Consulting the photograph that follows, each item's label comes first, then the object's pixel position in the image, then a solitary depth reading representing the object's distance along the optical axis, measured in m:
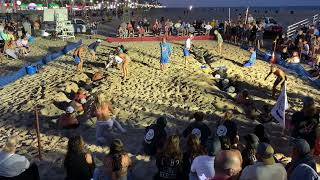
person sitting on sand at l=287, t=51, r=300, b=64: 17.89
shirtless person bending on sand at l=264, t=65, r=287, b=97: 12.31
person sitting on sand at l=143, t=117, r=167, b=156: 7.67
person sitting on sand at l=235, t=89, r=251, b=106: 11.36
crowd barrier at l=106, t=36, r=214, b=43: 24.64
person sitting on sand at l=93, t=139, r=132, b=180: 5.66
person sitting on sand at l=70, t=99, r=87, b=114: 10.88
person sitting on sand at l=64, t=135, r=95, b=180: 5.89
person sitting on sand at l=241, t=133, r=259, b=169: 5.93
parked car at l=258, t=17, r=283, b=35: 26.30
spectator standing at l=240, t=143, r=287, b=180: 4.19
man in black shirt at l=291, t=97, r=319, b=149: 7.14
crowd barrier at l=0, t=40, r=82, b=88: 14.51
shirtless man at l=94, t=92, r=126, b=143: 8.64
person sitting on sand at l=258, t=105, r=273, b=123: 10.20
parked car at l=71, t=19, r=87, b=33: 29.47
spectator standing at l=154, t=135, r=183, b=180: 5.59
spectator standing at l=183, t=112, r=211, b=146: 7.66
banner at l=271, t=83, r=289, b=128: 8.20
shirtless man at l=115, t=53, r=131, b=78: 14.16
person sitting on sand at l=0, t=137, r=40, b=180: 5.52
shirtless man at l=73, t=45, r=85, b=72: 15.31
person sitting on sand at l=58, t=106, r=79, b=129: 9.64
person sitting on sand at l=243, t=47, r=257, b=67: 16.56
